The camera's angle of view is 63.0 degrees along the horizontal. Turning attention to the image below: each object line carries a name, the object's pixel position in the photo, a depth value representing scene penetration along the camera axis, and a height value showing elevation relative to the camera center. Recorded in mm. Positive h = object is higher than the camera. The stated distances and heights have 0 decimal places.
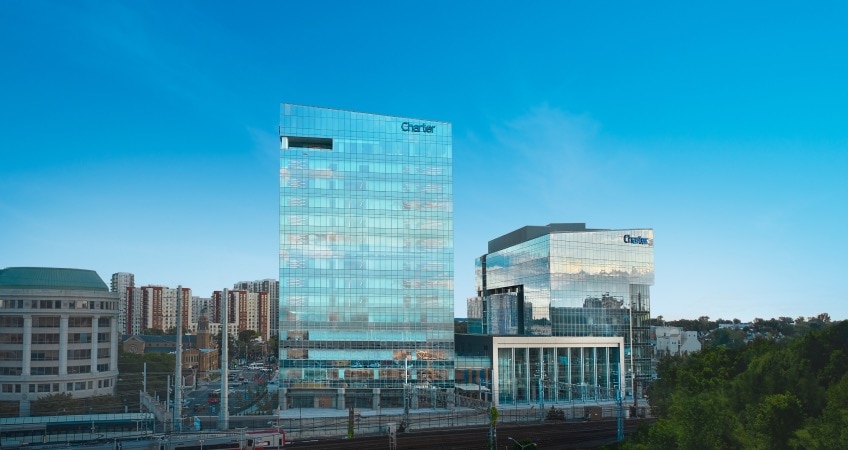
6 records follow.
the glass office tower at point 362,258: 110625 +6040
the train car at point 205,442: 63781 -13833
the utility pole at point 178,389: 69938 -9269
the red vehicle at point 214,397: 128975 -19470
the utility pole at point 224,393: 75062 -10473
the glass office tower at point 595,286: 125750 +1240
